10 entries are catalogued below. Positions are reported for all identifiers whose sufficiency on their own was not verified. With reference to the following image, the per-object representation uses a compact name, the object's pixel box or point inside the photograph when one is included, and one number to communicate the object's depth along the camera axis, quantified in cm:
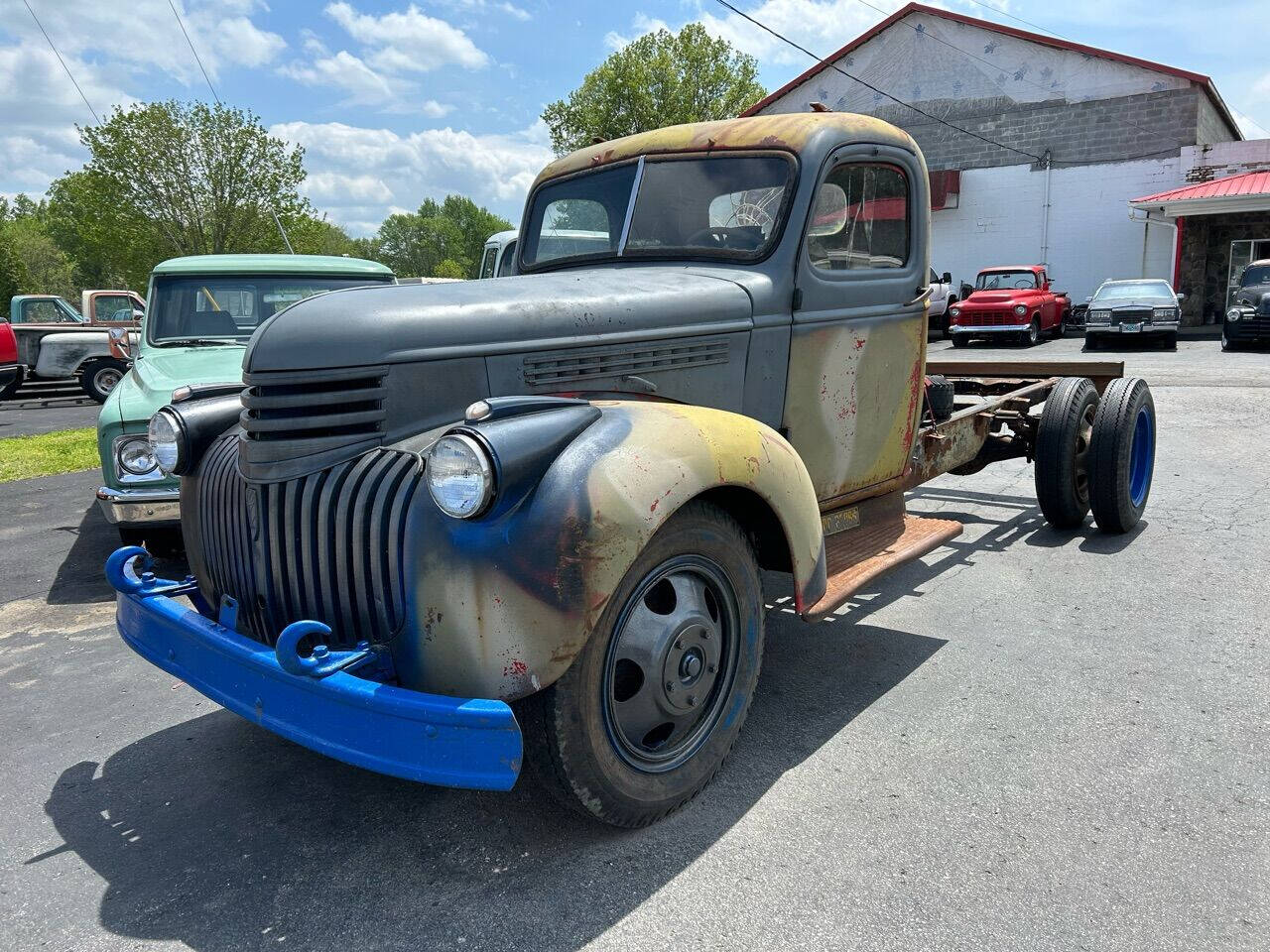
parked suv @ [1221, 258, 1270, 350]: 1731
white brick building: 2364
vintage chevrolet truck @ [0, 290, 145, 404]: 1570
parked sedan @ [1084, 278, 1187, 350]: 1831
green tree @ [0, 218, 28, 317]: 4409
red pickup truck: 1994
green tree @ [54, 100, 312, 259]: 2650
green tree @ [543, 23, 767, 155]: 3553
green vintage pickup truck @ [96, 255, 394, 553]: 496
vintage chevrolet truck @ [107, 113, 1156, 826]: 218
